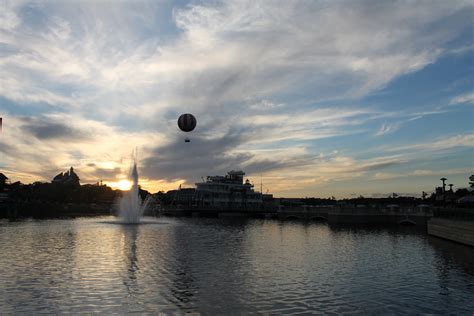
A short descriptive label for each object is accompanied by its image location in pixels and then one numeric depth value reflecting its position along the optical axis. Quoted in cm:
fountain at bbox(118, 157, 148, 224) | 8869
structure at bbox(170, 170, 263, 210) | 16850
